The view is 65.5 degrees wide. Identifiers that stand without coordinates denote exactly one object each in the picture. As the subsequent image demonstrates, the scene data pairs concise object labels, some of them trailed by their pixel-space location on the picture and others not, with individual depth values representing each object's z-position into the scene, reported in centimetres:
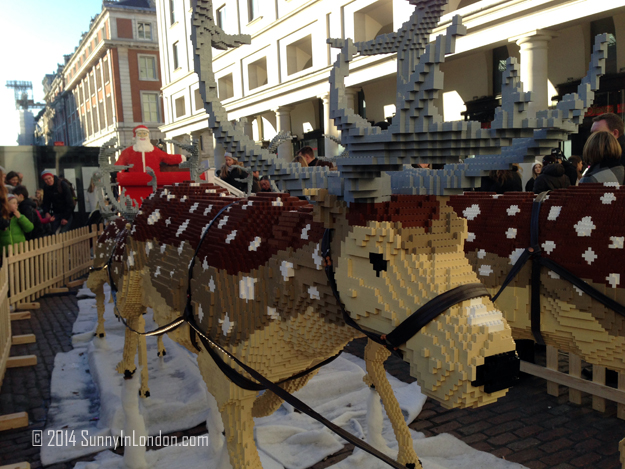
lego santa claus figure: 803
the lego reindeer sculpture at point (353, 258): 140
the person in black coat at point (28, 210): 934
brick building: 4419
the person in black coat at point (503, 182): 457
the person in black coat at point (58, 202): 1205
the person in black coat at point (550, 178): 436
